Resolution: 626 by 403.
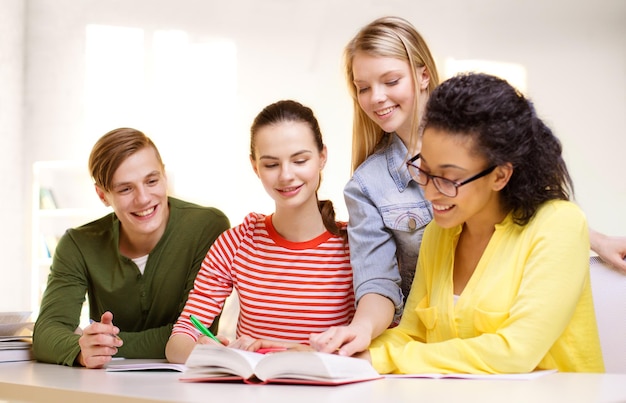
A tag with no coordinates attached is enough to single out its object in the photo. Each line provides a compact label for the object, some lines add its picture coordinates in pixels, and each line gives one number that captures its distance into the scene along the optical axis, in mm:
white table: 2012
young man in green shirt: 2953
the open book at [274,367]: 2152
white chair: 2546
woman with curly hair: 2251
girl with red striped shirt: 2673
